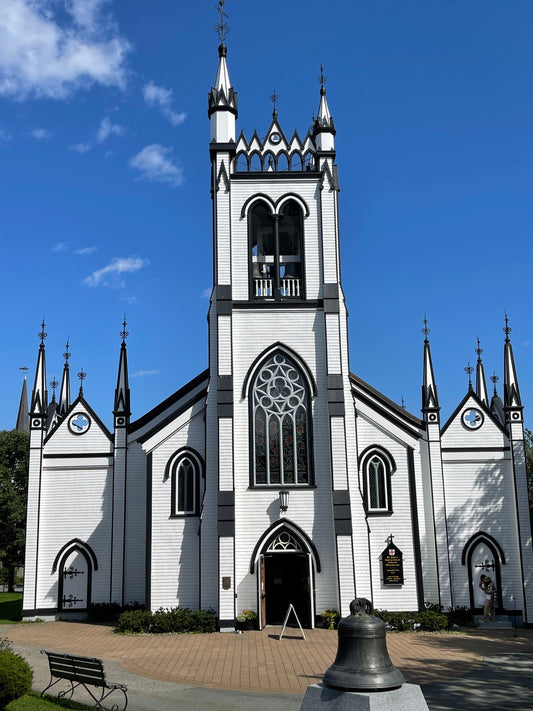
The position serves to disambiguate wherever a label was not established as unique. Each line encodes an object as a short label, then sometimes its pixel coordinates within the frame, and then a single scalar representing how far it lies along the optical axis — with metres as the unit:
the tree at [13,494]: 39.75
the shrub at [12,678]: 12.18
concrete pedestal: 8.39
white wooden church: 25.86
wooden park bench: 13.70
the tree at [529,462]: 32.19
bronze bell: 8.53
